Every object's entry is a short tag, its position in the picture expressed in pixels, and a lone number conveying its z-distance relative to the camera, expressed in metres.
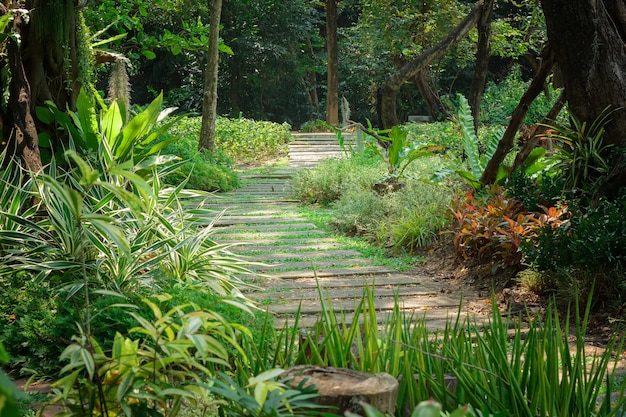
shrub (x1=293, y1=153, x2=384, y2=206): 10.56
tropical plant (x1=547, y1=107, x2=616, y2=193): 6.04
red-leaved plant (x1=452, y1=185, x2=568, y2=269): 6.09
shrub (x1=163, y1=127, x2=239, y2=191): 11.38
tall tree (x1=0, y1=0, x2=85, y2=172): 5.40
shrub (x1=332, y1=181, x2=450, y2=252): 7.84
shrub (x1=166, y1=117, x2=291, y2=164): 16.98
